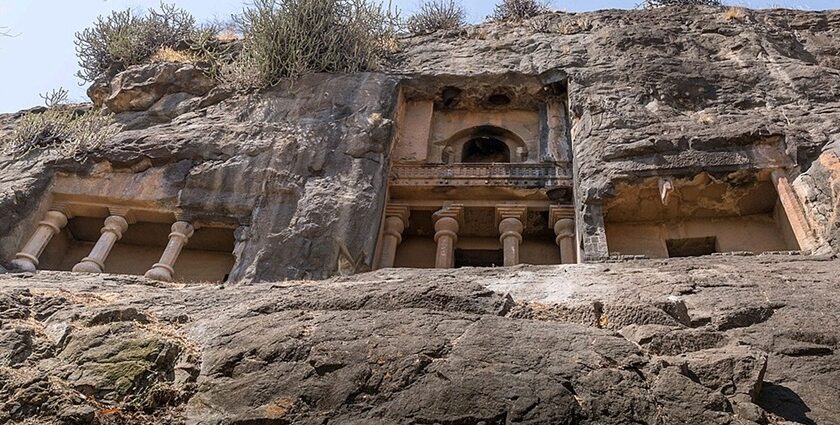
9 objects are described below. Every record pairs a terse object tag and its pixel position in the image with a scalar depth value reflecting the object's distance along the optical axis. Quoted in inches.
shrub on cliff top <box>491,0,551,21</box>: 705.0
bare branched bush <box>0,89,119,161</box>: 489.7
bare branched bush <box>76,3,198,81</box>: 643.5
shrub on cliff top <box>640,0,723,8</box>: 749.3
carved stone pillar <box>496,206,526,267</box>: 463.8
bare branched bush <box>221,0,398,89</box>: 555.2
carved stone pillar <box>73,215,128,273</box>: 434.6
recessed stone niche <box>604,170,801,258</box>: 426.6
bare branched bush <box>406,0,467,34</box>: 738.2
